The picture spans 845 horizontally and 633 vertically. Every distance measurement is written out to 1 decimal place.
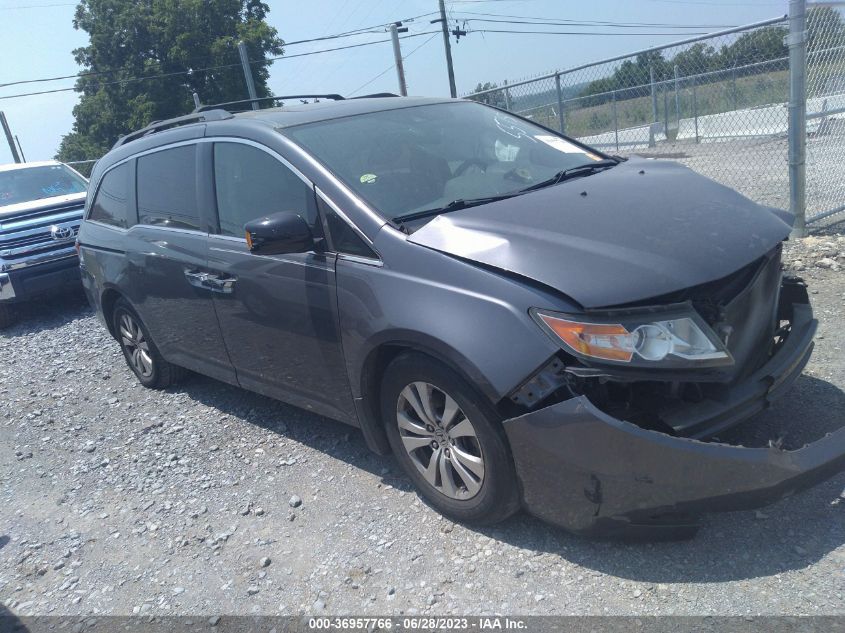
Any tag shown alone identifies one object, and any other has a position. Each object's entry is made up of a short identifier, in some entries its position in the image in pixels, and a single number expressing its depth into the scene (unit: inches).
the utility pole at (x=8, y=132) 1645.9
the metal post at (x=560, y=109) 362.6
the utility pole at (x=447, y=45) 1399.1
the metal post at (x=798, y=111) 236.7
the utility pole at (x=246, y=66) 936.9
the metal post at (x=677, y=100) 484.5
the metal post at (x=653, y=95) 398.9
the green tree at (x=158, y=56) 1663.4
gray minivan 104.9
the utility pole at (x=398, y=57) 935.0
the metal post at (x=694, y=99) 414.9
